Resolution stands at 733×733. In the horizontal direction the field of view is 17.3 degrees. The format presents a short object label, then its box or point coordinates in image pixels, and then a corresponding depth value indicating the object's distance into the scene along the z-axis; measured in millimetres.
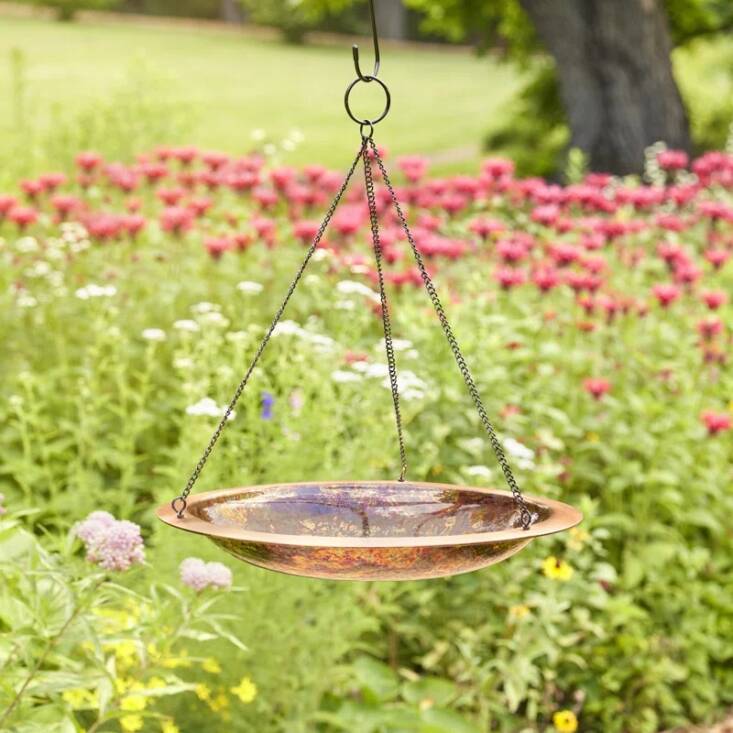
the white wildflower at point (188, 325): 6992
